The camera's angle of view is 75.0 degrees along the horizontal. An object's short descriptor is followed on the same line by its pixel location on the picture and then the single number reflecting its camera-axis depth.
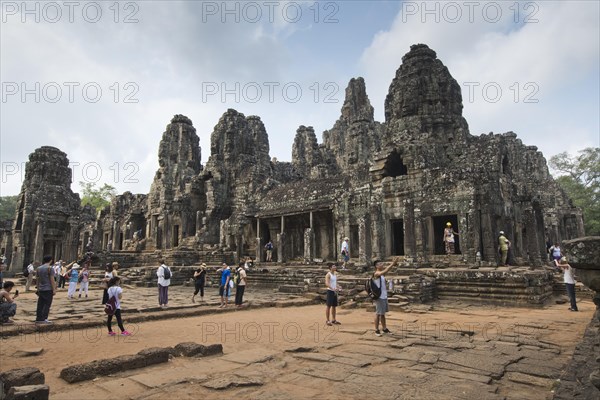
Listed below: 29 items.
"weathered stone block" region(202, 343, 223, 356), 5.71
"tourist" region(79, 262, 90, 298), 14.27
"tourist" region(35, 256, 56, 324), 8.13
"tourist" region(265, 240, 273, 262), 24.00
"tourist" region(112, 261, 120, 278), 10.92
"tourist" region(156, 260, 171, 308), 10.89
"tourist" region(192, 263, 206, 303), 12.85
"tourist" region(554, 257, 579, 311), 9.66
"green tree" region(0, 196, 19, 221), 58.34
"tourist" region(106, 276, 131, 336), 7.30
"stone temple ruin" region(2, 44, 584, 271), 16.17
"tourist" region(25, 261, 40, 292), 16.23
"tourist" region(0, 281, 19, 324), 7.73
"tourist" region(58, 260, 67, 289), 16.76
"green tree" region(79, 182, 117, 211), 56.38
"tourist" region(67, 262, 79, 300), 13.91
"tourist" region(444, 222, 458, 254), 15.14
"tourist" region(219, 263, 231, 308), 11.52
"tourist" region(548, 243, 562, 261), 15.42
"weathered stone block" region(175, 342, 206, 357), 5.58
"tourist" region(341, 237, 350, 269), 18.28
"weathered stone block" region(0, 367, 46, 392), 3.98
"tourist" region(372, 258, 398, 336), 7.32
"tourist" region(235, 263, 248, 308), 11.48
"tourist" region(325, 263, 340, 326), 8.57
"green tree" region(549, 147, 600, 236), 35.97
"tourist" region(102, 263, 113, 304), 11.00
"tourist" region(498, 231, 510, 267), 14.55
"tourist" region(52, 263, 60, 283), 16.00
